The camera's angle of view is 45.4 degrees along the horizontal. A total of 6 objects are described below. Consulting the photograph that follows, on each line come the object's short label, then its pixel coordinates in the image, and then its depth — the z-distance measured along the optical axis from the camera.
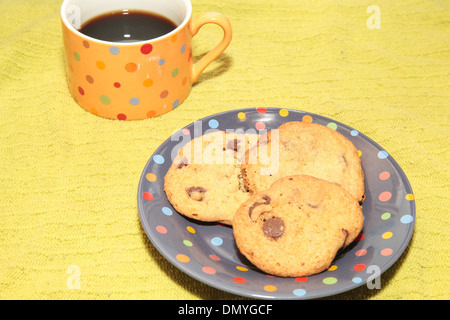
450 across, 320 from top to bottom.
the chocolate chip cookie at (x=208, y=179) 0.84
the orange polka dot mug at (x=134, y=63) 1.00
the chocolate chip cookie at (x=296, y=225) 0.75
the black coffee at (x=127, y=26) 1.08
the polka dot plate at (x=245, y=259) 0.73
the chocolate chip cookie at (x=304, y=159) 0.84
